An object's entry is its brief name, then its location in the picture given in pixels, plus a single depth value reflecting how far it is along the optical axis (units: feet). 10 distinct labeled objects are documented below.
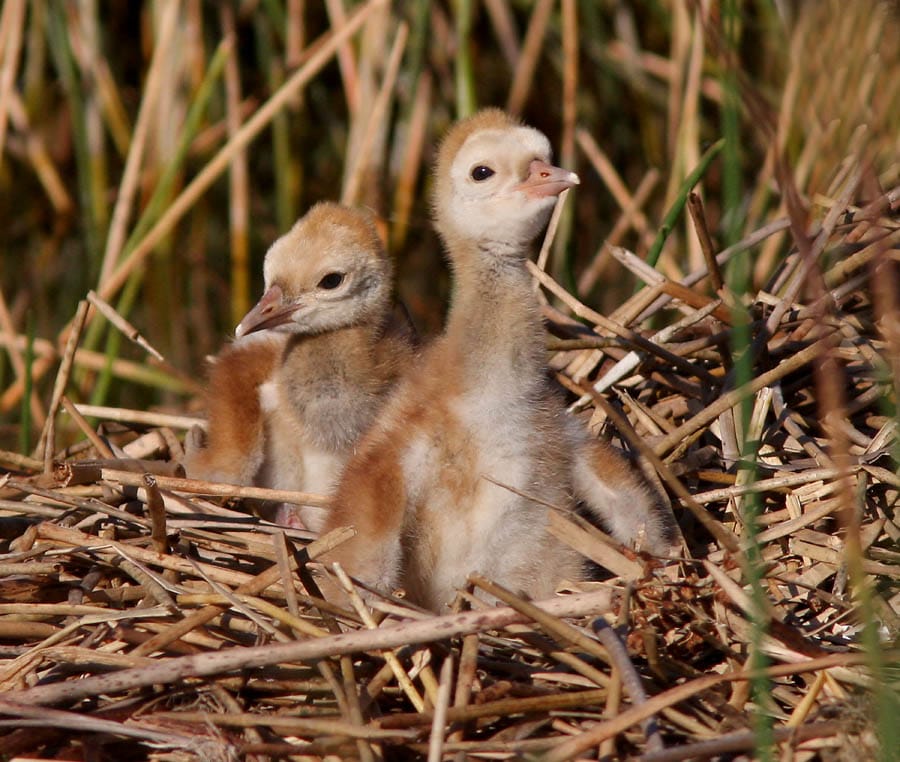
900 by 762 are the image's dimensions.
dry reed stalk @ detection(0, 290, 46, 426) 32.48
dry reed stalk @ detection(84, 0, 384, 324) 37.04
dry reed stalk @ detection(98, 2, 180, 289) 36.58
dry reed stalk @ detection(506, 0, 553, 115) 42.57
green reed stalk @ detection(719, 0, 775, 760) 13.67
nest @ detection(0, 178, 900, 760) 16.21
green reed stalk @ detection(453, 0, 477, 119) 37.40
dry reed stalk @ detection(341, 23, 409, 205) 37.93
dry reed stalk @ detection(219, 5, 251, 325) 42.24
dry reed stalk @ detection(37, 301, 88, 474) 23.53
